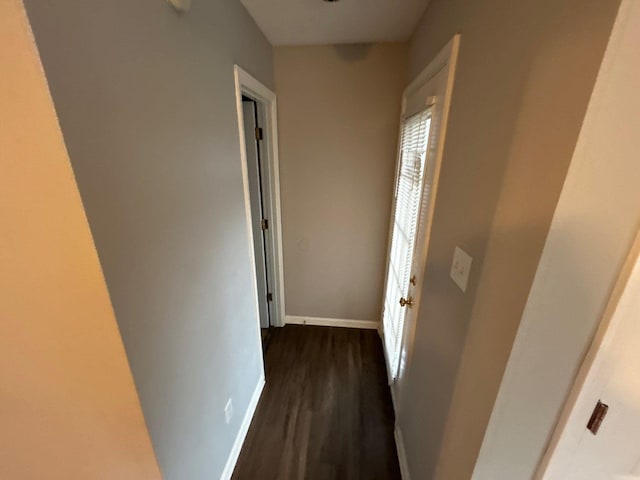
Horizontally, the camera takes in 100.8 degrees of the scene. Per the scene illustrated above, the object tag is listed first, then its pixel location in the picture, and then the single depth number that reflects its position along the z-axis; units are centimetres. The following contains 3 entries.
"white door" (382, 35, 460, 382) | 111
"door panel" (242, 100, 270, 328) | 208
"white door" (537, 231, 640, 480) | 49
